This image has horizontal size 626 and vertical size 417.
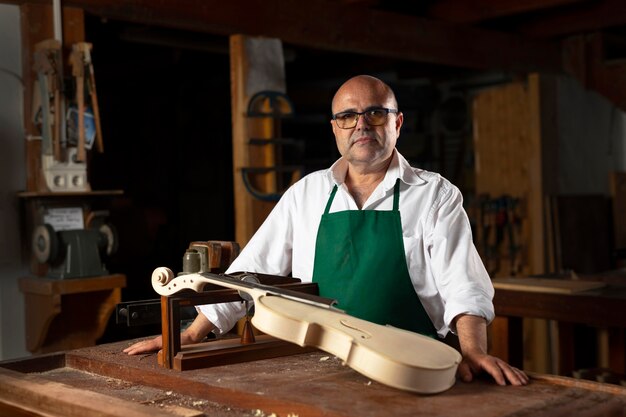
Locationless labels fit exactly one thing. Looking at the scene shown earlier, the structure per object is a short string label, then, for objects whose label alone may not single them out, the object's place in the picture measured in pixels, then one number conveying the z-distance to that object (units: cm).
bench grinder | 443
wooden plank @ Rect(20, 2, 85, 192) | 453
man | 272
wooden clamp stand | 238
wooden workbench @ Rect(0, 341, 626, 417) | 193
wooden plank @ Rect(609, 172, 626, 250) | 762
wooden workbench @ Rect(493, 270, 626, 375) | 429
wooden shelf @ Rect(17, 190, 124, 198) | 438
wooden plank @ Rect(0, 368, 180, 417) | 199
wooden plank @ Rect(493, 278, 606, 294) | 454
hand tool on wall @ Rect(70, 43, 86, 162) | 445
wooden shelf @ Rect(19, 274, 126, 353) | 443
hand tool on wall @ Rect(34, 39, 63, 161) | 440
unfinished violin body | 194
